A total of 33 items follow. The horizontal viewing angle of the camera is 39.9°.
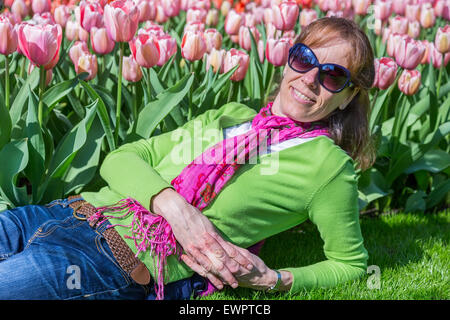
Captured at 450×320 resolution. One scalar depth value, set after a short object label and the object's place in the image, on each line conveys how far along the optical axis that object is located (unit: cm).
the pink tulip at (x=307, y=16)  418
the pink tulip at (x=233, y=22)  381
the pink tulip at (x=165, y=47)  279
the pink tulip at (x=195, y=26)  327
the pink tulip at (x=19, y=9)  357
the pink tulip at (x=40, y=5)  356
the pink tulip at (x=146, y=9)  333
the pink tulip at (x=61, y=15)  361
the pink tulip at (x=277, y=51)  305
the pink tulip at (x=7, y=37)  245
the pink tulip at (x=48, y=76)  278
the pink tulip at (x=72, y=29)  343
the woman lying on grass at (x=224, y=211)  207
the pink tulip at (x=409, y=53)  326
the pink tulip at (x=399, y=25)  418
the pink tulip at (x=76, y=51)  296
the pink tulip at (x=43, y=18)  305
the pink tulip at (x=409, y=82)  334
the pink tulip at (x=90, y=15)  301
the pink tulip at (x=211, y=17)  441
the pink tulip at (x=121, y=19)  248
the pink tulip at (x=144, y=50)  265
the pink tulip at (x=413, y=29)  421
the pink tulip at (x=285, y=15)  333
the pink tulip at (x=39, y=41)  237
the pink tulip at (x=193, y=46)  288
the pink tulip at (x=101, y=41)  291
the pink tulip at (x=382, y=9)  432
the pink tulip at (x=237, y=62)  303
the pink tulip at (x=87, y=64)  289
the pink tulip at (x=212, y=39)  335
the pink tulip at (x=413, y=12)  454
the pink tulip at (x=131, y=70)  286
